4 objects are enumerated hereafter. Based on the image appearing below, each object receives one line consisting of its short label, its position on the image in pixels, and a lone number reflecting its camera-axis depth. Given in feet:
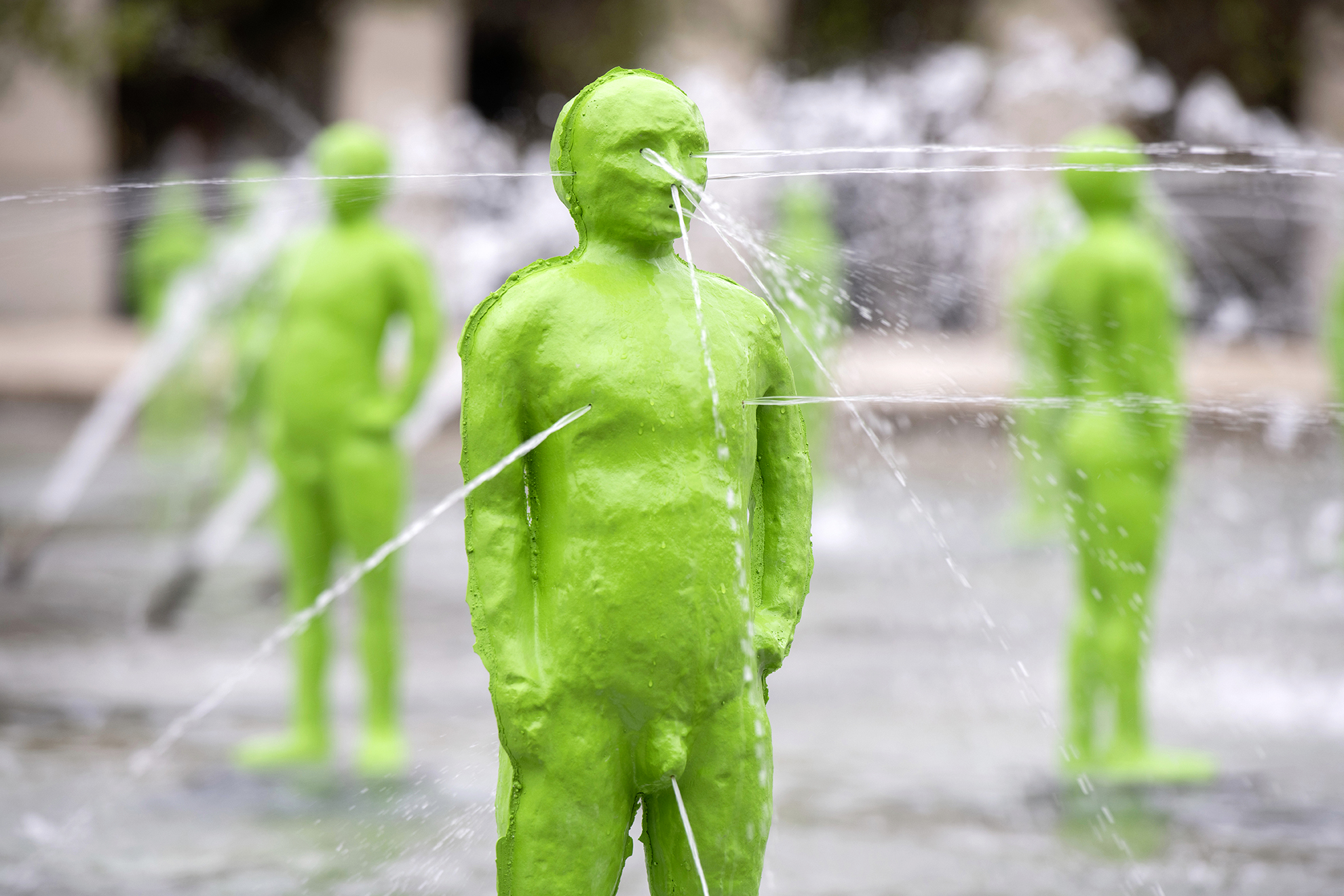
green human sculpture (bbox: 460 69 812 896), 15.44
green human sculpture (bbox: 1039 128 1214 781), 31.91
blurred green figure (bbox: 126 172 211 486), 80.28
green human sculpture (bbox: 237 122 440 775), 32.83
